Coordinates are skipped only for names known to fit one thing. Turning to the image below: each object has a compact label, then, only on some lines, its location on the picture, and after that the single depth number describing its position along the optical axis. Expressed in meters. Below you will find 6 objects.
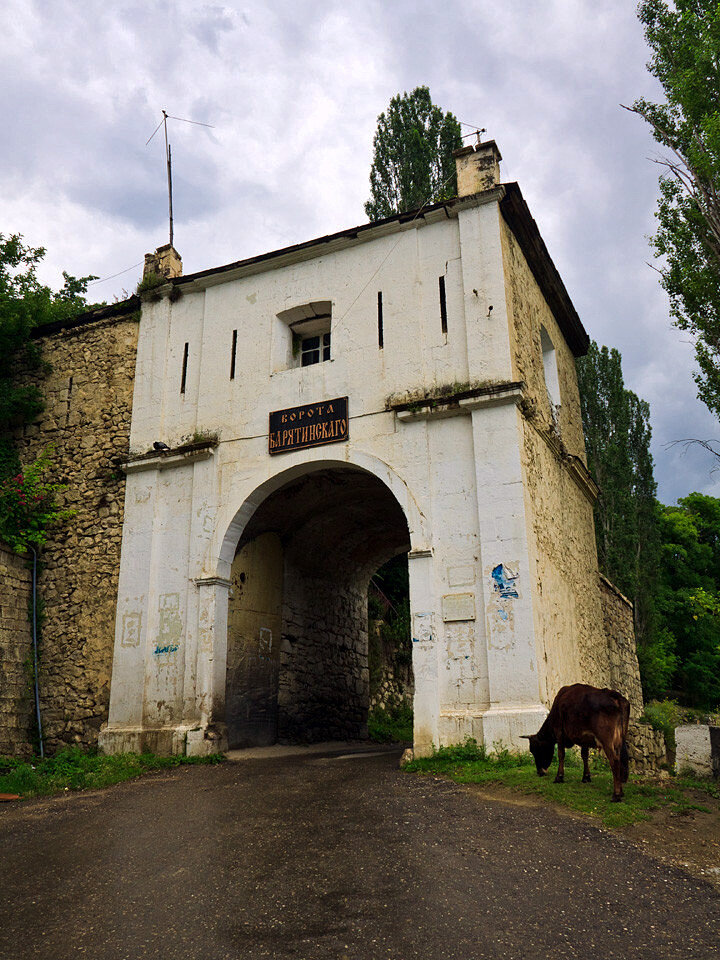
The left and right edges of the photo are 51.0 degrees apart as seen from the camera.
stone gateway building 9.04
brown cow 6.34
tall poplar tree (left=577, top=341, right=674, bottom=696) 21.50
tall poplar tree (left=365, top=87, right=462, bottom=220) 19.75
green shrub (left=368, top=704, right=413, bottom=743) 16.03
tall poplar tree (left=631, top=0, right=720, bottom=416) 10.45
